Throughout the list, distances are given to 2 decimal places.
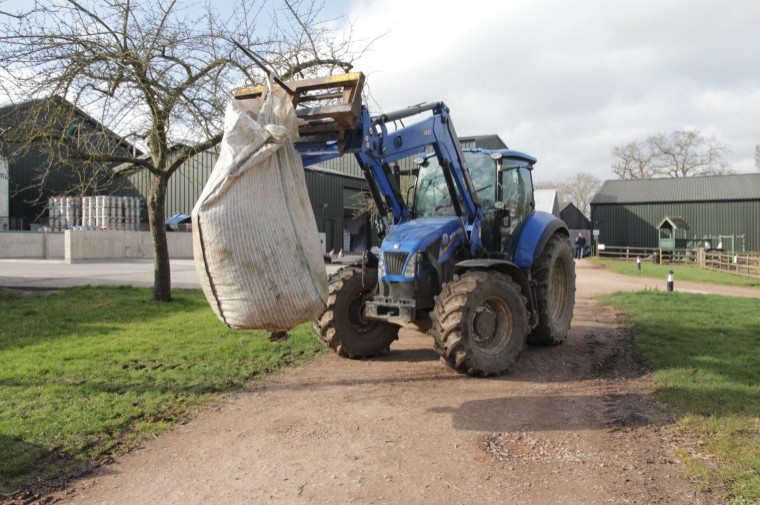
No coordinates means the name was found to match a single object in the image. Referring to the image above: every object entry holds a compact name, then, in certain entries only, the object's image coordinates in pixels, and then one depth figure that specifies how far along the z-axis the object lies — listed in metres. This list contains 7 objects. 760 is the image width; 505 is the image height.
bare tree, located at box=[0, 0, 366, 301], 8.38
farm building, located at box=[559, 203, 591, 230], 50.19
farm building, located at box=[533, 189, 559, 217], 40.88
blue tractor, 5.49
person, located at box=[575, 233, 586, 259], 38.81
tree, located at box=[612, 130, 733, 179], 61.08
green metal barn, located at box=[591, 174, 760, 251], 44.47
